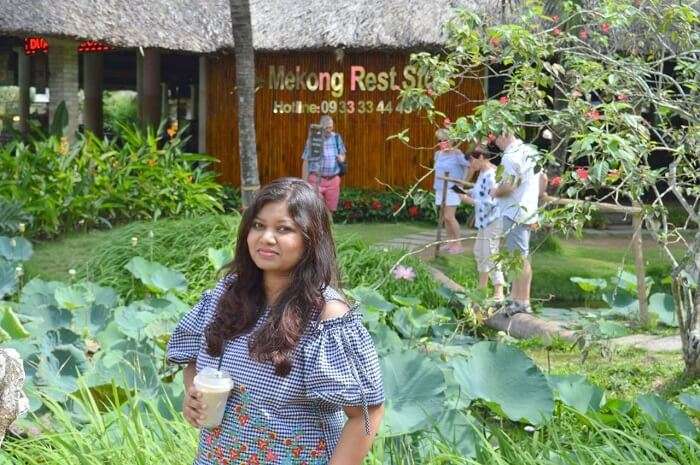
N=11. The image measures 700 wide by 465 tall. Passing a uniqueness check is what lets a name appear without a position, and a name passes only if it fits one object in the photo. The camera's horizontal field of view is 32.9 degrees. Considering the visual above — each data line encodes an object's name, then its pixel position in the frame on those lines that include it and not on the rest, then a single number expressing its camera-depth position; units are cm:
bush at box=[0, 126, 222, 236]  1158
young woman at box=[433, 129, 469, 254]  1177
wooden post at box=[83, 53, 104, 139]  1612
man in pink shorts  1341
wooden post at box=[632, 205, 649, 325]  749
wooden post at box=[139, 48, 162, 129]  1525
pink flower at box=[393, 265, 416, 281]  764
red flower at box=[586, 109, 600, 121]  541
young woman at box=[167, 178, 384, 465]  284
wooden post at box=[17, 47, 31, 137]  1744
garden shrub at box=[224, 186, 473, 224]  1462
